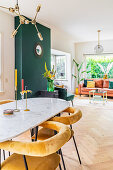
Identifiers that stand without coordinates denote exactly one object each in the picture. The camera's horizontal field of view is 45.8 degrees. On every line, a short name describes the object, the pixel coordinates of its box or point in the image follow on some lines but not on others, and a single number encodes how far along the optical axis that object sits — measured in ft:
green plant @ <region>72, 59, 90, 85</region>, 22.42
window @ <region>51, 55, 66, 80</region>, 22.00
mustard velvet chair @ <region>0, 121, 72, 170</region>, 3.06
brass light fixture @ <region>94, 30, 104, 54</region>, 18.04
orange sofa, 20.22
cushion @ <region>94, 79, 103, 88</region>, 20.93
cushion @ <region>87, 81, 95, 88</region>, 20.77
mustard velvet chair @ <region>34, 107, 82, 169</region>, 4.79
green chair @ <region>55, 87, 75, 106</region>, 13.07
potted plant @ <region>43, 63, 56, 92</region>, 11.52
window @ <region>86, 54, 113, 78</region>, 21.89
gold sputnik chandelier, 5.55
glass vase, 11.82
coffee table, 16.64
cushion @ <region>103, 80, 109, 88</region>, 20.41
